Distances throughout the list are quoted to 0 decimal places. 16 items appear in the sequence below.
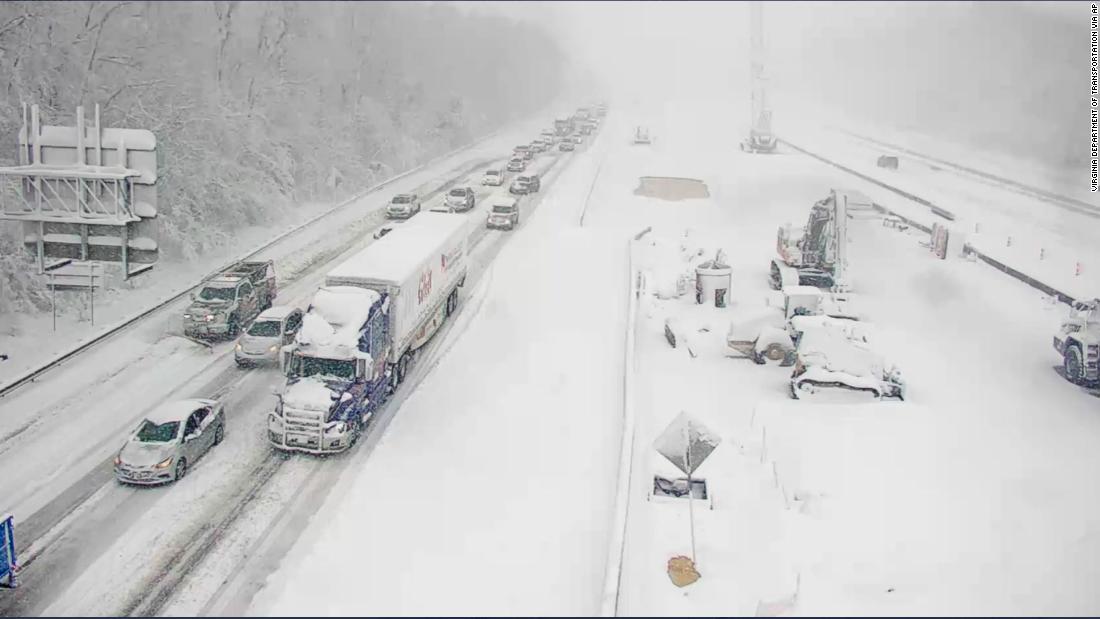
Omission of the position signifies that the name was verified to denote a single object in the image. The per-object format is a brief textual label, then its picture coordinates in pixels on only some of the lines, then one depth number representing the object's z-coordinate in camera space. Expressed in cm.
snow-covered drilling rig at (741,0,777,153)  8156
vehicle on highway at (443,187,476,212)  4750
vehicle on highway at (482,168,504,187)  5644
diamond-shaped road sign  1507
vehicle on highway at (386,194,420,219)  4603
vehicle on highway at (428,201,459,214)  4730
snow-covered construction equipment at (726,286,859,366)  2753
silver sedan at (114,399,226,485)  1839
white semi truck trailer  1983
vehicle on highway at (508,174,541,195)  5322
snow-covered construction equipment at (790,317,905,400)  2433
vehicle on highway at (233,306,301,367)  2545
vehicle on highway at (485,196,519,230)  4366
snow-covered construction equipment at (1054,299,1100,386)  2572
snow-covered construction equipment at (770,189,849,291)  3488
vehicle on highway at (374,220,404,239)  4078
